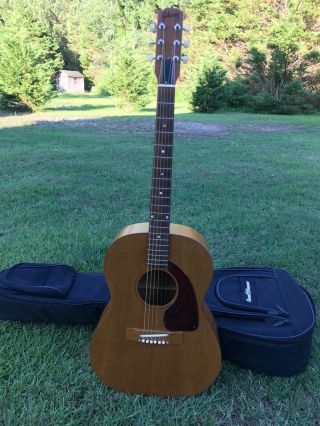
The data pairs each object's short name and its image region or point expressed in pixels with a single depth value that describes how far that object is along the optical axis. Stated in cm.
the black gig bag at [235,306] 204
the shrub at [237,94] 2067
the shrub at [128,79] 1833
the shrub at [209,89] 1928
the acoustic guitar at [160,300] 177
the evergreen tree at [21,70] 1527
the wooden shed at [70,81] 4350
